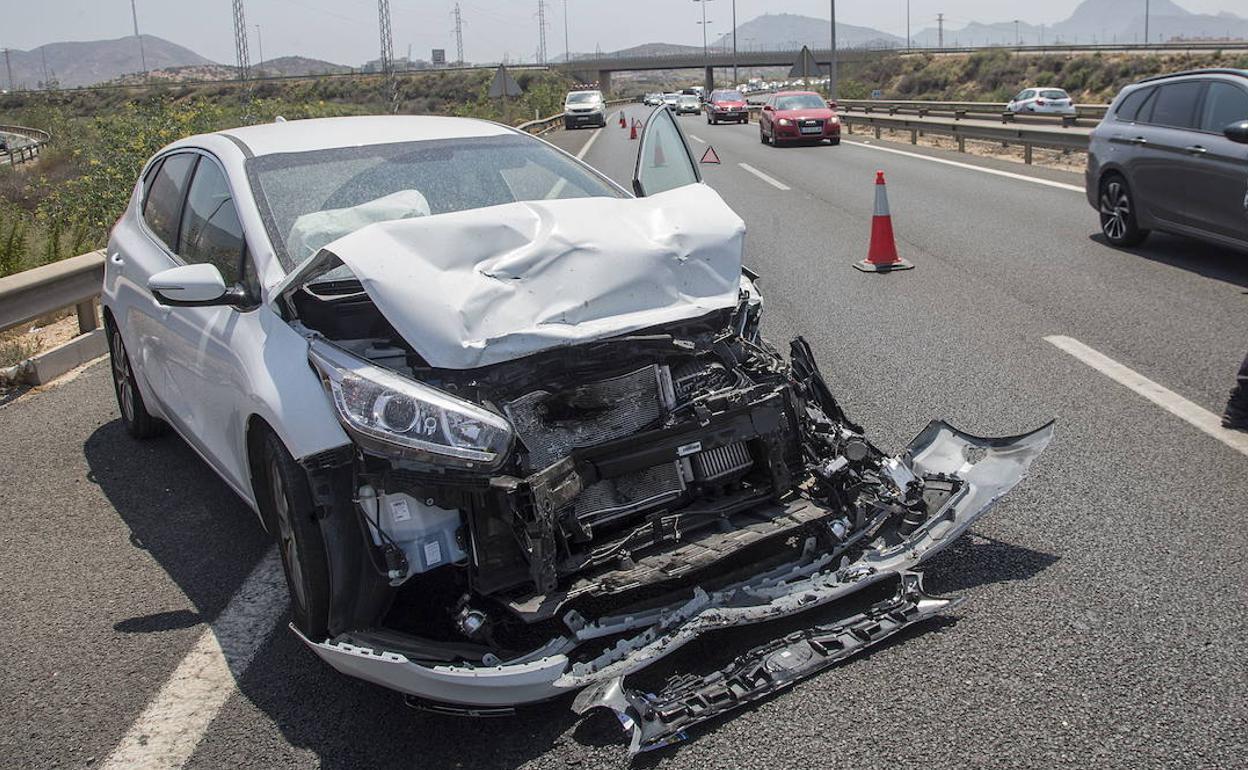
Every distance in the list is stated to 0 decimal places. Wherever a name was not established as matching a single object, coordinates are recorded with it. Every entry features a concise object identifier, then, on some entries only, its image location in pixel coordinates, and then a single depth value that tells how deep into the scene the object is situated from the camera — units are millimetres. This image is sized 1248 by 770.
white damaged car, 3230
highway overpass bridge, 106312
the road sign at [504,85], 32688
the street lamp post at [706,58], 131000
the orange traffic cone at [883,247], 10406
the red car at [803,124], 28609
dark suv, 9016
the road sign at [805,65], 44062
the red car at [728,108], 47062
